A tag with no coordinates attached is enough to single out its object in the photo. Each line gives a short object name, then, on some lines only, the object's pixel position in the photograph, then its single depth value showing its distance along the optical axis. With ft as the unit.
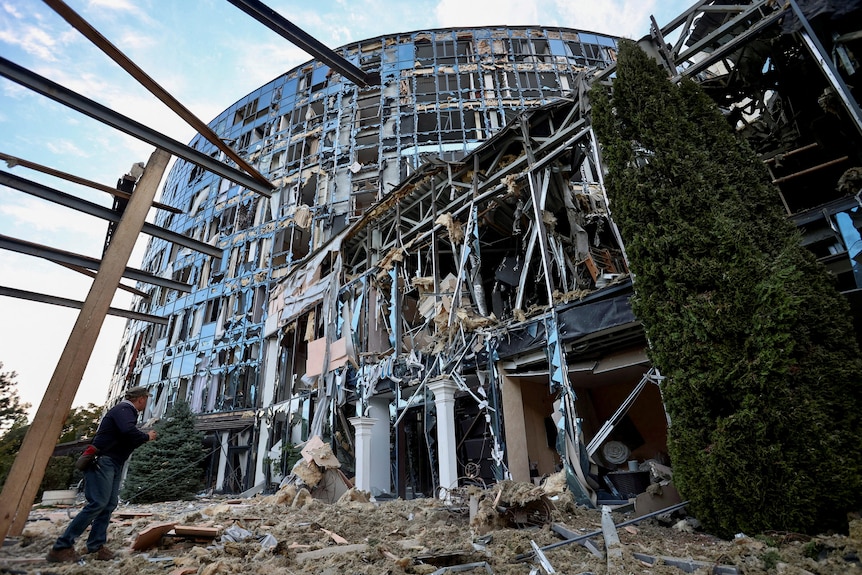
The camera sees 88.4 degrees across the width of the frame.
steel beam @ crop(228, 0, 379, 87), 16.83
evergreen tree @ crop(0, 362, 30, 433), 51.49
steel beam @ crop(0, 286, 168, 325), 23.44
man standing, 14.29
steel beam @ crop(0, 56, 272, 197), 15.70
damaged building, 26.63
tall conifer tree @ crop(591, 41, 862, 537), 14.61
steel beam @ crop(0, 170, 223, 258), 18.25
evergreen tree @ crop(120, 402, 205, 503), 51.90
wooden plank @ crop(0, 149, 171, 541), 12.47
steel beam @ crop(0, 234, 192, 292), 20.42
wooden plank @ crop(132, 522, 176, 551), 15.52
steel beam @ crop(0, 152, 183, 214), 18.26
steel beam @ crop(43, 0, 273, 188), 15.19
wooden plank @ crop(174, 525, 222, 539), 16.56
